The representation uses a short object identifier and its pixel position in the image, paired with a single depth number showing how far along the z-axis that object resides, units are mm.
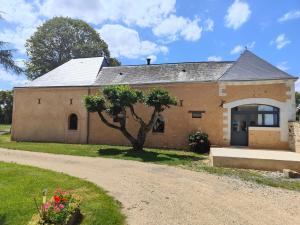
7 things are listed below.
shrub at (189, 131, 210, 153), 10628
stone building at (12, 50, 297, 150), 10584
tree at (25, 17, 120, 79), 23510
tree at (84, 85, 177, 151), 9733
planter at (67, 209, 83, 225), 3449
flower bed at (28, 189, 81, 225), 3195
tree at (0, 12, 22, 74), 5610
